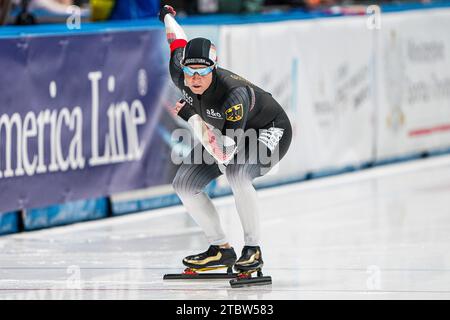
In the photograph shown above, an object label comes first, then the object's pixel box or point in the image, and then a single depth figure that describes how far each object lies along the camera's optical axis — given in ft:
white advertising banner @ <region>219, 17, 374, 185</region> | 45.83
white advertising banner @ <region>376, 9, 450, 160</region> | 53.16
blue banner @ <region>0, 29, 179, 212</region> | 36.52
